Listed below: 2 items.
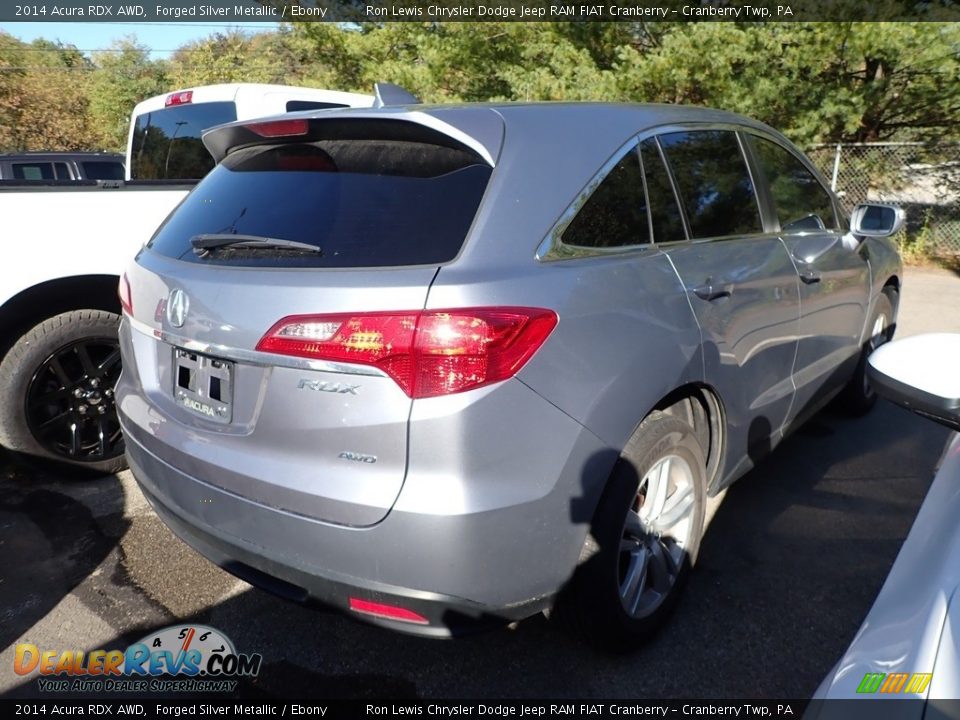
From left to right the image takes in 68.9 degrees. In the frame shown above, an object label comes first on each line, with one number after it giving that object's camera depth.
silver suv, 1.74
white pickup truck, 3.23
